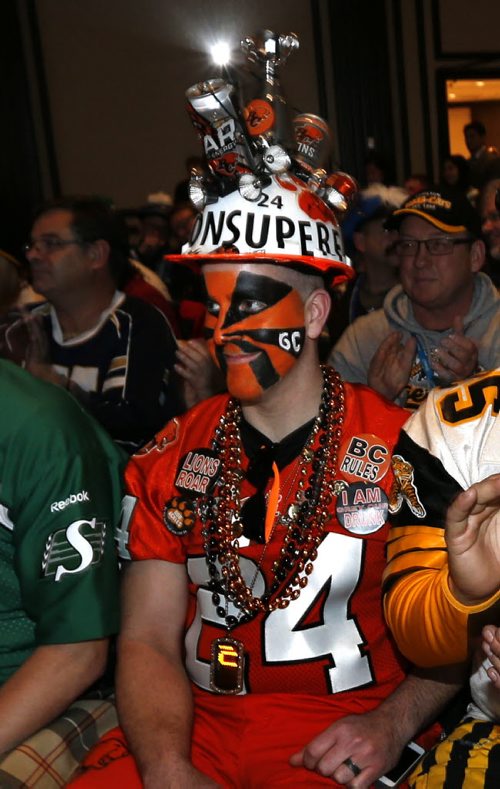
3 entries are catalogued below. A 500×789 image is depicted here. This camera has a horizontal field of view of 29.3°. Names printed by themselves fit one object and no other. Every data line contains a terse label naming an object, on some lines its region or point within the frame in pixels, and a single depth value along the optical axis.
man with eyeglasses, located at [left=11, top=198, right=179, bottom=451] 4.02
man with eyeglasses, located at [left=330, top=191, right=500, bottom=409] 3.65
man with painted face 2.22
